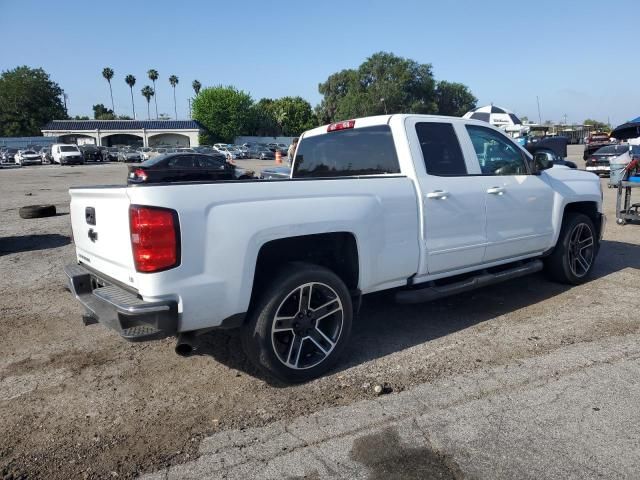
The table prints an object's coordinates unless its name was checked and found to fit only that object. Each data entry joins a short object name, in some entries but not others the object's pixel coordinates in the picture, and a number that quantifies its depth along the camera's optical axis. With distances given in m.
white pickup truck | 3.05
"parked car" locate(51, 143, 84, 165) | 43.09
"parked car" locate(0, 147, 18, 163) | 48.22
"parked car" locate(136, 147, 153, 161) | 50.75
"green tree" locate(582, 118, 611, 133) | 121.16
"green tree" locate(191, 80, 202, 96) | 113.69
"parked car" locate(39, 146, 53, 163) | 46.72
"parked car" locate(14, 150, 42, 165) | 43.75
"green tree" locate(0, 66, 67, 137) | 81.19
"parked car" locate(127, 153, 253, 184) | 18.72
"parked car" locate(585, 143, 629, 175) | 21.27
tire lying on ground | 11.47
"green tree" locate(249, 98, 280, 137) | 84.81
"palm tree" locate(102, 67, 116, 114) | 114.56
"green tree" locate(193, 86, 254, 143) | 77.81
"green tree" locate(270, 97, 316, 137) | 93.88
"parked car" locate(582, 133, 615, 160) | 28.07
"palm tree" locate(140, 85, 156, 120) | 116.38
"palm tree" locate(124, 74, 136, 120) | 115.94
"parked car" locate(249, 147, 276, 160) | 57.00
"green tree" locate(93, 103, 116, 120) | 120.38
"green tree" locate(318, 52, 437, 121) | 80.75
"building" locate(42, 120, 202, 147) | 72.62
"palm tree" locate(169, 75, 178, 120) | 123.38
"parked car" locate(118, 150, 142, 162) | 51.16
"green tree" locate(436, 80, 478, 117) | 92.75
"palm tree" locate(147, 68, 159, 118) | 115.94
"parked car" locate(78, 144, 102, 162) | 48.44
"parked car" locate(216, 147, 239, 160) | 53.05
